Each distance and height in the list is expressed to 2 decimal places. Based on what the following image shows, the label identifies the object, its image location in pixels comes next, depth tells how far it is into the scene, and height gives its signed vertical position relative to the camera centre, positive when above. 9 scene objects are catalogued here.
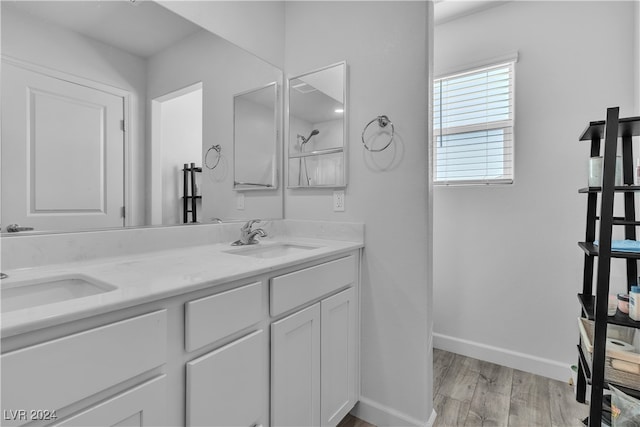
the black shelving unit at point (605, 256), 1.22 -0.20
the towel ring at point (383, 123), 1.62 +0.43
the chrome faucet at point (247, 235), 1.64 -0.17
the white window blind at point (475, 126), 2.22 +0.59
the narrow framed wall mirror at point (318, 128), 1.78 +0.45
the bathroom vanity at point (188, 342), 0.61 -0.37
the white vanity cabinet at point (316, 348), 1.16 -0.62
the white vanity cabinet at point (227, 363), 0.86 -0.49
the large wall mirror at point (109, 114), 1.04 +0.35
